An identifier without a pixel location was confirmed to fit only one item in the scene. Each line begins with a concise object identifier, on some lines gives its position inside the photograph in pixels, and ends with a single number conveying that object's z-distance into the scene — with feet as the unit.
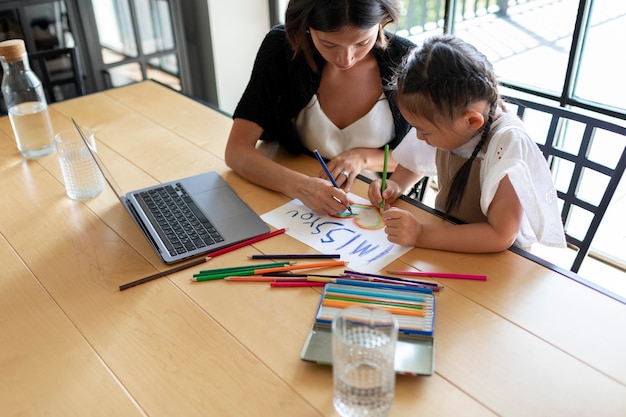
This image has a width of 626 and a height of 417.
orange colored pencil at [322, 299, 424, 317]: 3.25
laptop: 4.05
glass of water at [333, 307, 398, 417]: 2.62
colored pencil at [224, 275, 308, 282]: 3.64
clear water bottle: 5.27
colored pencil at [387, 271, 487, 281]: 3.57
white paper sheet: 3.81
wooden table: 2.81
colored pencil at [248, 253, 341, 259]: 3.83
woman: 4.91
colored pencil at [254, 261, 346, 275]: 3.72
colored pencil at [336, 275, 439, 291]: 3.49
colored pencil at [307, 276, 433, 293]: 3.44
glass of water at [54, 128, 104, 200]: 4.67
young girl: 3.72
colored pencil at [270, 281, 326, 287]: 3.60
